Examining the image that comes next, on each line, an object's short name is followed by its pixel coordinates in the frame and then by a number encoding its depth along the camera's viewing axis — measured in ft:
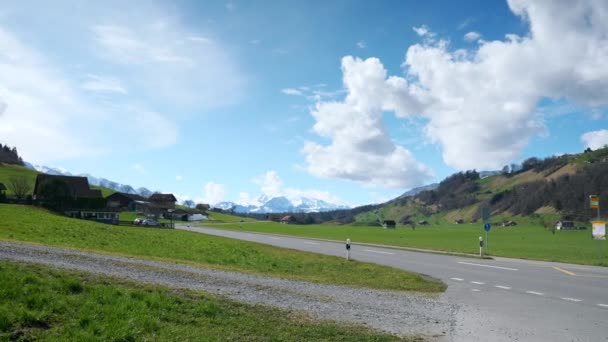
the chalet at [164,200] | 498.69
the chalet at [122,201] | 445.37
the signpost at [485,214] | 112.88
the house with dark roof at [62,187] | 267.18
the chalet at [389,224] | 498.24
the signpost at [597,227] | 95.09
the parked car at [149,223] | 248.59
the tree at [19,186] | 328.08
